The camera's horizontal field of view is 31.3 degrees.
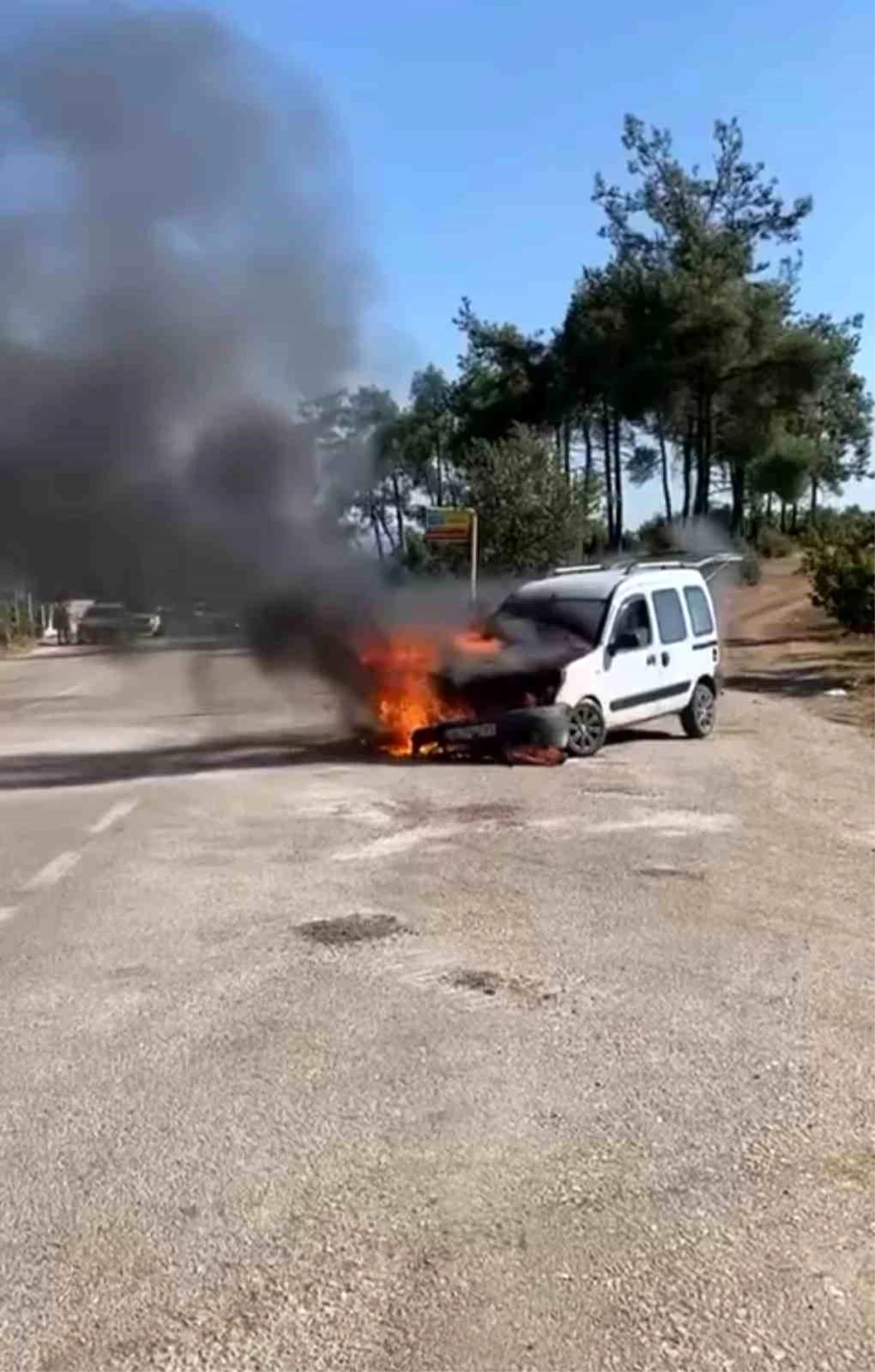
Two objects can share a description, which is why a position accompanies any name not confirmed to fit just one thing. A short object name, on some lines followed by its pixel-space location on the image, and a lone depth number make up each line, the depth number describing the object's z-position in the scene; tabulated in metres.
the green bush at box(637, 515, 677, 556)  49.44
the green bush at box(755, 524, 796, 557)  62.03
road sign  26.27
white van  15.34
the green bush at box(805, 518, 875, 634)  27.41
